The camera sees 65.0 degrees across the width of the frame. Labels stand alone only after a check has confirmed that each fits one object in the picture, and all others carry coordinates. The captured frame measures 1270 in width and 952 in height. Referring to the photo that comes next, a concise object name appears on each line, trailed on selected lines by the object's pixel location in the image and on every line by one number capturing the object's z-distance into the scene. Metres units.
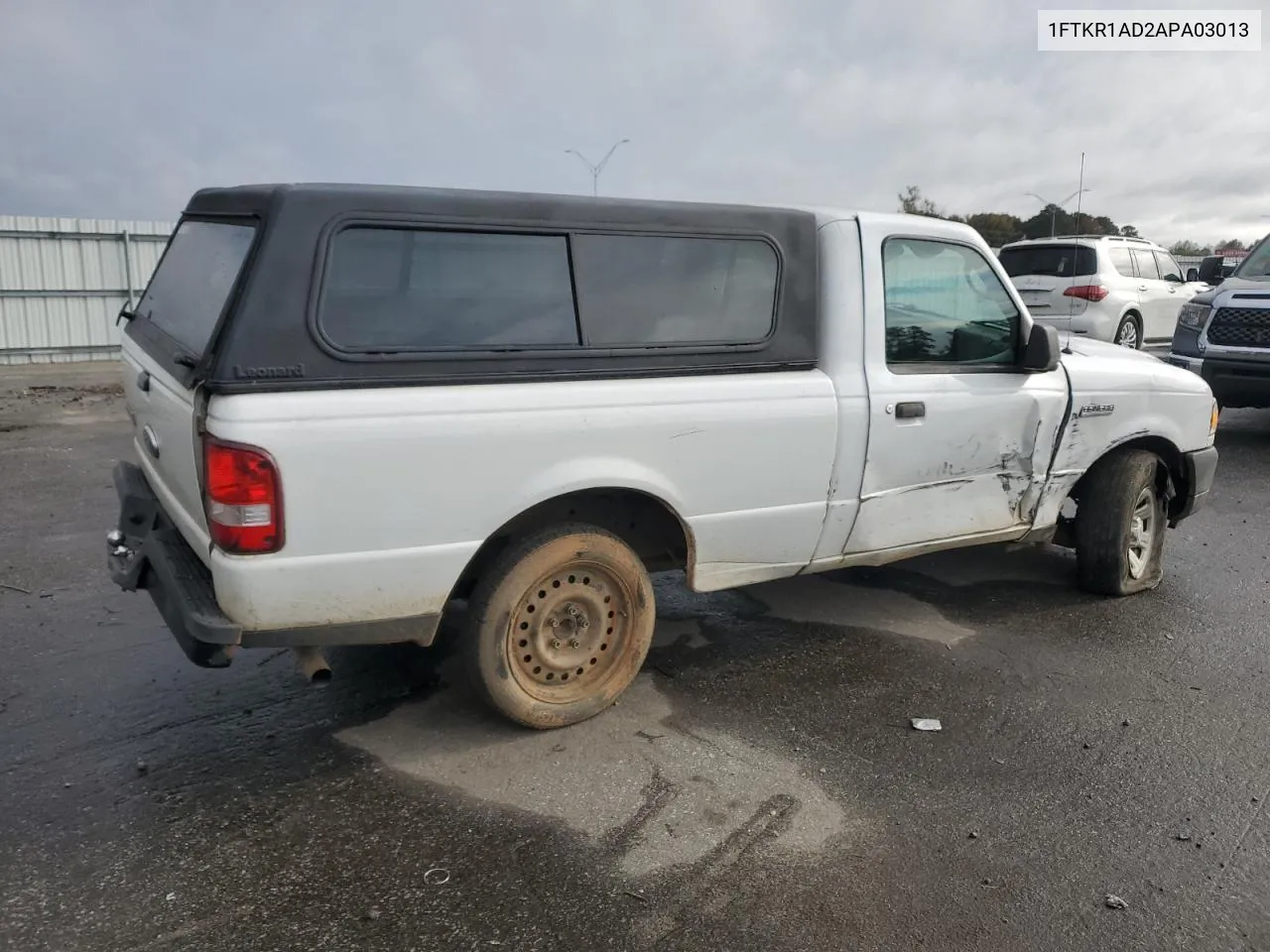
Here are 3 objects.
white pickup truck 3.11
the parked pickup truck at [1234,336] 9.59
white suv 12.76
